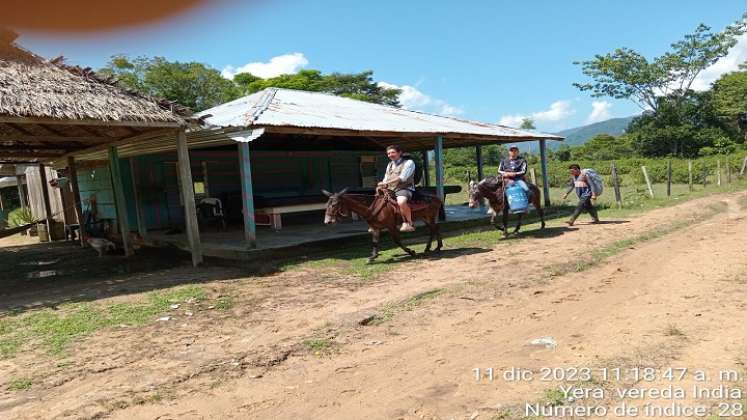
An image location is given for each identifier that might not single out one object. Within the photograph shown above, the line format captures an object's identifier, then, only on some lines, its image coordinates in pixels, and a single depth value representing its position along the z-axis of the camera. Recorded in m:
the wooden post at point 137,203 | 12.88
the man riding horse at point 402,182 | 8.23
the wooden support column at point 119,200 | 10.78
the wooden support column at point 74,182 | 12.28
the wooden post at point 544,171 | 15.95
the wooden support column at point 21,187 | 20.50
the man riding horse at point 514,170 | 10.15
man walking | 11.48
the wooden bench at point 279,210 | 12.39
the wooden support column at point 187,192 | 8.91
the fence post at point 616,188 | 15.62
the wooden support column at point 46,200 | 14.95
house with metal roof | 9.62
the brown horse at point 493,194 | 10.15
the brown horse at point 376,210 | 7.86
